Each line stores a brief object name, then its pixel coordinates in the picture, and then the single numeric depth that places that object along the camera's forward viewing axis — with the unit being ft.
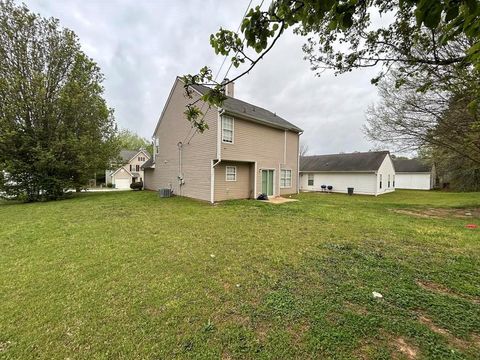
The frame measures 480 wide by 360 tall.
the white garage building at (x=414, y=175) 92.17
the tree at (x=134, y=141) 156.87
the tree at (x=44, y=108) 43.16
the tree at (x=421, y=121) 32.50
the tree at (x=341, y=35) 4.92
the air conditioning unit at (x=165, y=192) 47.11
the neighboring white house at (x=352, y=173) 67.21
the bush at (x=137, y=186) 73.79
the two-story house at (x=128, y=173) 121.60
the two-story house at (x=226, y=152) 40.42
